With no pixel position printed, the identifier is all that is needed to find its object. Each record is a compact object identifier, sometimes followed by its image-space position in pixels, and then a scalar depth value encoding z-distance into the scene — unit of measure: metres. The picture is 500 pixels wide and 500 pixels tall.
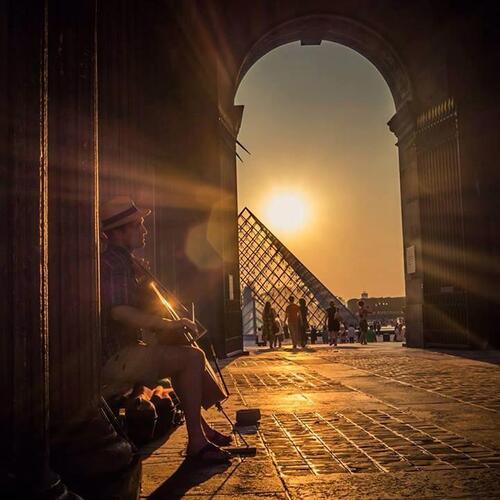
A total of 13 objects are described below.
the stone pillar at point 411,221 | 14.72
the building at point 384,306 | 150.88
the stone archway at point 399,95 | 14.83
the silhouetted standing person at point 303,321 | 20.14
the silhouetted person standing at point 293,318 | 18.58
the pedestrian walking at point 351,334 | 36.82
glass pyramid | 86.25
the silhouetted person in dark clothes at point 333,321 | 20.72
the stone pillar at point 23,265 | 2.04
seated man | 3.54
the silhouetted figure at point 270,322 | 20.41
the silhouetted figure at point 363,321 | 22.84
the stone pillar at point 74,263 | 2.47
